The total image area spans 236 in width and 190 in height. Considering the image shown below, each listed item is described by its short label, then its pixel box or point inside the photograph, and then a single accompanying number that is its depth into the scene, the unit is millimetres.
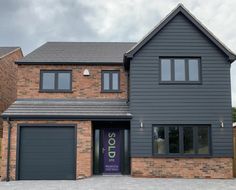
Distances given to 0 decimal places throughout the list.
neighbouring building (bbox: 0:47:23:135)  20719
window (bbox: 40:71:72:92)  17088
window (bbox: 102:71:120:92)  17252
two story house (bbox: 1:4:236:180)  15203
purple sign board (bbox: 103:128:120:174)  16625
